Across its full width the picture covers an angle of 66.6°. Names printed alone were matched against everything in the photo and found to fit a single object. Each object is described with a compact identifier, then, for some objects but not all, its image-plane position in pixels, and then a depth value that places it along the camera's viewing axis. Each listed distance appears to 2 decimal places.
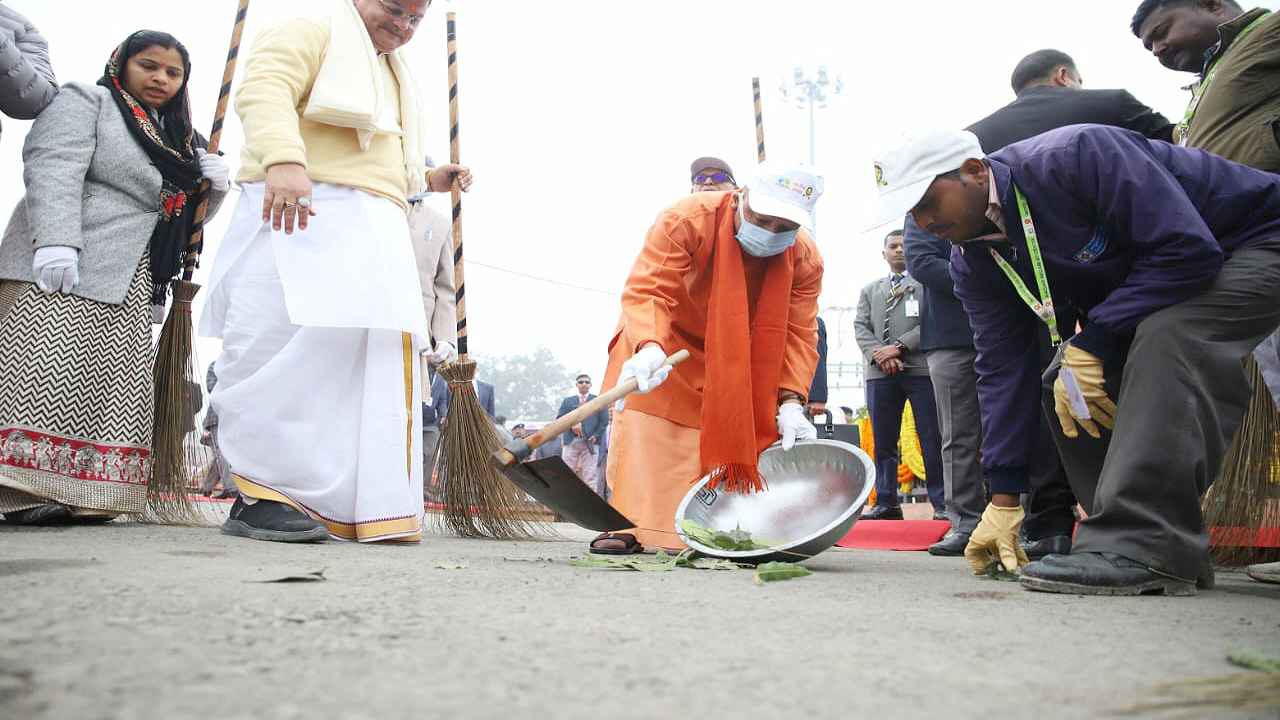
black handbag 6.14
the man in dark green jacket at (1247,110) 2.70
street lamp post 22.84
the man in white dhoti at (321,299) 2.84
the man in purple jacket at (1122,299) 2.08
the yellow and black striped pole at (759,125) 5.23
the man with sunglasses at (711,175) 4.93
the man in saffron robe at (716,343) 2.98
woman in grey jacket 3.03
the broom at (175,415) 3.39
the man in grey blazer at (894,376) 4.99
